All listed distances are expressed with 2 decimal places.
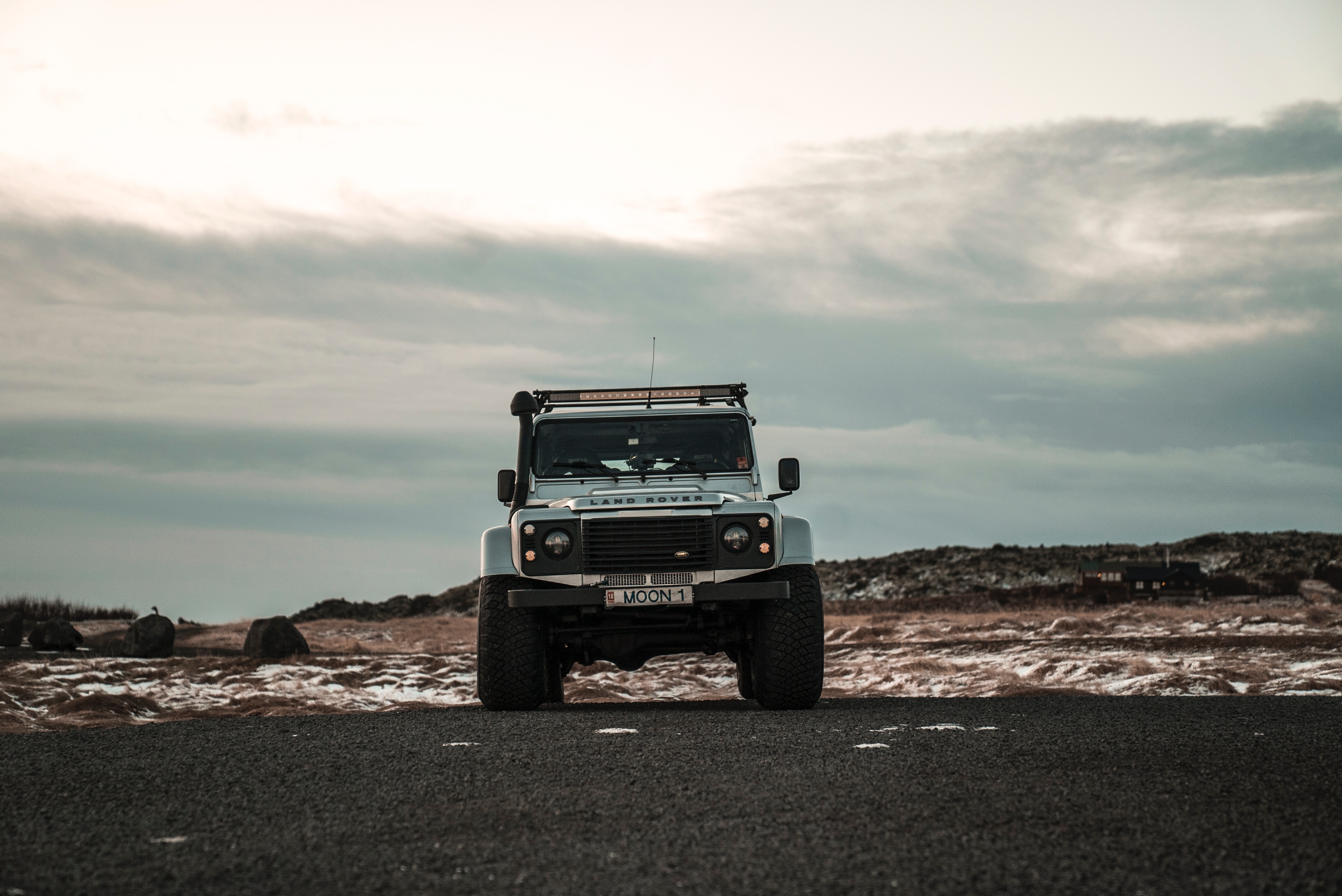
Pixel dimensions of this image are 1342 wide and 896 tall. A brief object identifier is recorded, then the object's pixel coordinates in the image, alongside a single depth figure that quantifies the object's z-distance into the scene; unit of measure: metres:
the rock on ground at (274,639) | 22.78
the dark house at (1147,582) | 43.34
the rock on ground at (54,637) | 23.55
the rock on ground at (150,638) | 22.81
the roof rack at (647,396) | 11.47
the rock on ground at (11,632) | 24.47
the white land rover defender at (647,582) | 9.70
